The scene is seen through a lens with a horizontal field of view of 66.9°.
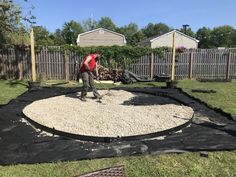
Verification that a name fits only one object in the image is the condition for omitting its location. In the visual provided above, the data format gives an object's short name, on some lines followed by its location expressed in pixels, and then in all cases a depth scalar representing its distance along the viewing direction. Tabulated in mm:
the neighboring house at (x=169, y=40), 26210
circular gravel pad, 3406
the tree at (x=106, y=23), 52421
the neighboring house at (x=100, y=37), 24639
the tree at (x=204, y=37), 45983
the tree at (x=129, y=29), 49118
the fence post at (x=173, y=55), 8273
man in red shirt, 5352
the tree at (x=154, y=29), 60523
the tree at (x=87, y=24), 48055
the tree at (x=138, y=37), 40135
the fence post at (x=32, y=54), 7654
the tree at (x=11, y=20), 7947
